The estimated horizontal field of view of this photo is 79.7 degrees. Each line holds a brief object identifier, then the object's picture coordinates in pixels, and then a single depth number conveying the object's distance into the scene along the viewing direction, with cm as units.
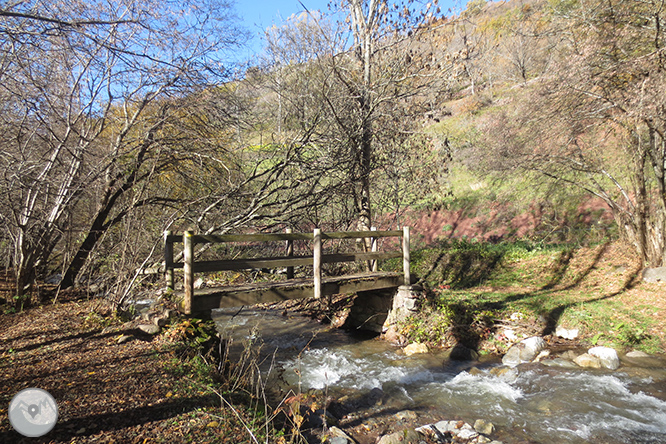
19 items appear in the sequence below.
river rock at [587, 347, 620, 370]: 643
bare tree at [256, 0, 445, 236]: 931
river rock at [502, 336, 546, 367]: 695
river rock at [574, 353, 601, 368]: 650
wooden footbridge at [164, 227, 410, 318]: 598
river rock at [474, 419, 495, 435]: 474
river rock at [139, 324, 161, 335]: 584
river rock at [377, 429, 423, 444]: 436
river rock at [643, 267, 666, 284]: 876
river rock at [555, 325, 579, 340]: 757
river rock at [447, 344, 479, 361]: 733
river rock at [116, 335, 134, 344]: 546
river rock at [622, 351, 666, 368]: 632
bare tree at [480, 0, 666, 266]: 827
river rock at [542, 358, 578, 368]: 660
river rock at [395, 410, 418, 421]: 510
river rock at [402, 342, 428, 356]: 770
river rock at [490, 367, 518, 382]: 630
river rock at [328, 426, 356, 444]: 434
